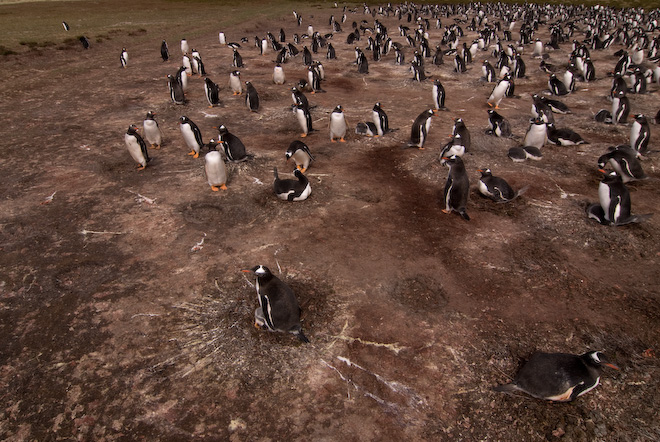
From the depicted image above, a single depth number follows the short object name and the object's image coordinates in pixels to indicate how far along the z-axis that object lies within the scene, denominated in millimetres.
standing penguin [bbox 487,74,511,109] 15688
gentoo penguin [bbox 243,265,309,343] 5551
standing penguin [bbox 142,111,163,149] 11539
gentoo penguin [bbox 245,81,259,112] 15114
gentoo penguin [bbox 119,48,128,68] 21953
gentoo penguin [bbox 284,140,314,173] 10258
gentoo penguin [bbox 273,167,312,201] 8961
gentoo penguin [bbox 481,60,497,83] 18719
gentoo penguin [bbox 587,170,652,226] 7852
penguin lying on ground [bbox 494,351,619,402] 4605
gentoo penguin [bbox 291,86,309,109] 13953
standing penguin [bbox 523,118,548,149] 11352
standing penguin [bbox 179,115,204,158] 11133
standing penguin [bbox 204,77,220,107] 15227
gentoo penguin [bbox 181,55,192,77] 21005
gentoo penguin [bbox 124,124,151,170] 10328
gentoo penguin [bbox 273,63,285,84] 18891
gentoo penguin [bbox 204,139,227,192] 9242
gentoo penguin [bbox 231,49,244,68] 22188
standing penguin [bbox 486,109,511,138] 12523
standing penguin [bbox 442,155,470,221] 8430
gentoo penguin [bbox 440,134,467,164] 10773
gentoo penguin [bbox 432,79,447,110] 14906
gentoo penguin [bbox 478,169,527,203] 8859
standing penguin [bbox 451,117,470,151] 11344
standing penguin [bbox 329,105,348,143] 12117
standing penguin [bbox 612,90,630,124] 13141
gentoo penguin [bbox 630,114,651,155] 10922
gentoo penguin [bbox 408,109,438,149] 11562
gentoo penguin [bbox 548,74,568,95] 16719
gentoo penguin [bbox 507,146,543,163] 10898
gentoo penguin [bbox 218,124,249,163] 10452
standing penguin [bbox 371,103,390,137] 12586
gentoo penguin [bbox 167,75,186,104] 15663
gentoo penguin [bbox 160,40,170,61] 22984
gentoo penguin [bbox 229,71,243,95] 16931
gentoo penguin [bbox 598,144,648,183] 9578
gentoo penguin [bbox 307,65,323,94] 17031
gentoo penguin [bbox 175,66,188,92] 17183
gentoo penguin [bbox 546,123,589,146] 11734
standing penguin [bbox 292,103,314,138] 12562
